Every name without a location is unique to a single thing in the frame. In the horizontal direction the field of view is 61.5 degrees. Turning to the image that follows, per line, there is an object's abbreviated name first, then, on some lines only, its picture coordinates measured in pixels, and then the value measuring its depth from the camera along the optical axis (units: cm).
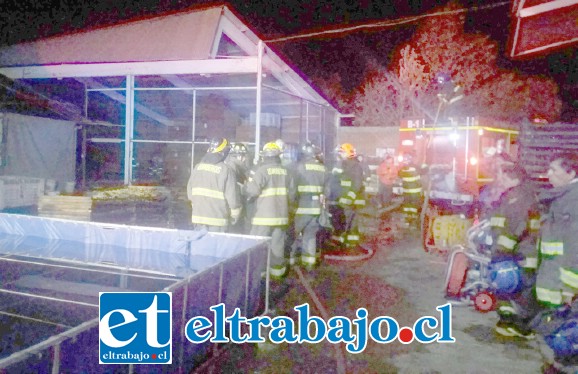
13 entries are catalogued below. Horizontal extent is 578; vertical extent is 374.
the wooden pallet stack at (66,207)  838
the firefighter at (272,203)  681
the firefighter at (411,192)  1108
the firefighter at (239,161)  738
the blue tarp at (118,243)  542
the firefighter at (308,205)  759
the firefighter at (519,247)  513
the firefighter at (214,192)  634
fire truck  877
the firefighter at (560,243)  420
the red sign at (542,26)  470
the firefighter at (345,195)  895
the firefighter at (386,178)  1316
